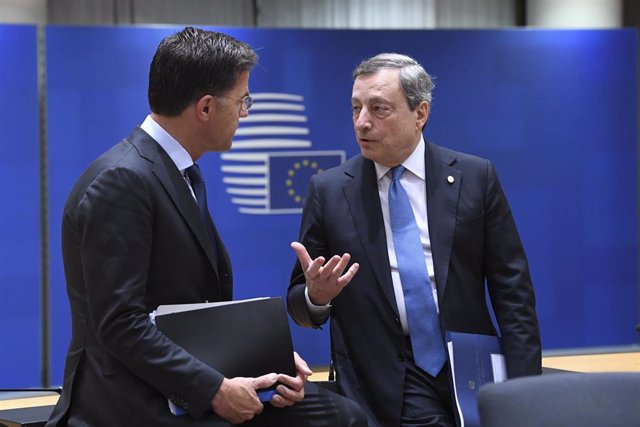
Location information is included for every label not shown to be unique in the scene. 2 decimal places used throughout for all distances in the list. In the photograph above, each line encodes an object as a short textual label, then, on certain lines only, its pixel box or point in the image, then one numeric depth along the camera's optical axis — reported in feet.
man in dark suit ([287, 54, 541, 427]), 20.89
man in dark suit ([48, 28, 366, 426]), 16.52
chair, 13.51
